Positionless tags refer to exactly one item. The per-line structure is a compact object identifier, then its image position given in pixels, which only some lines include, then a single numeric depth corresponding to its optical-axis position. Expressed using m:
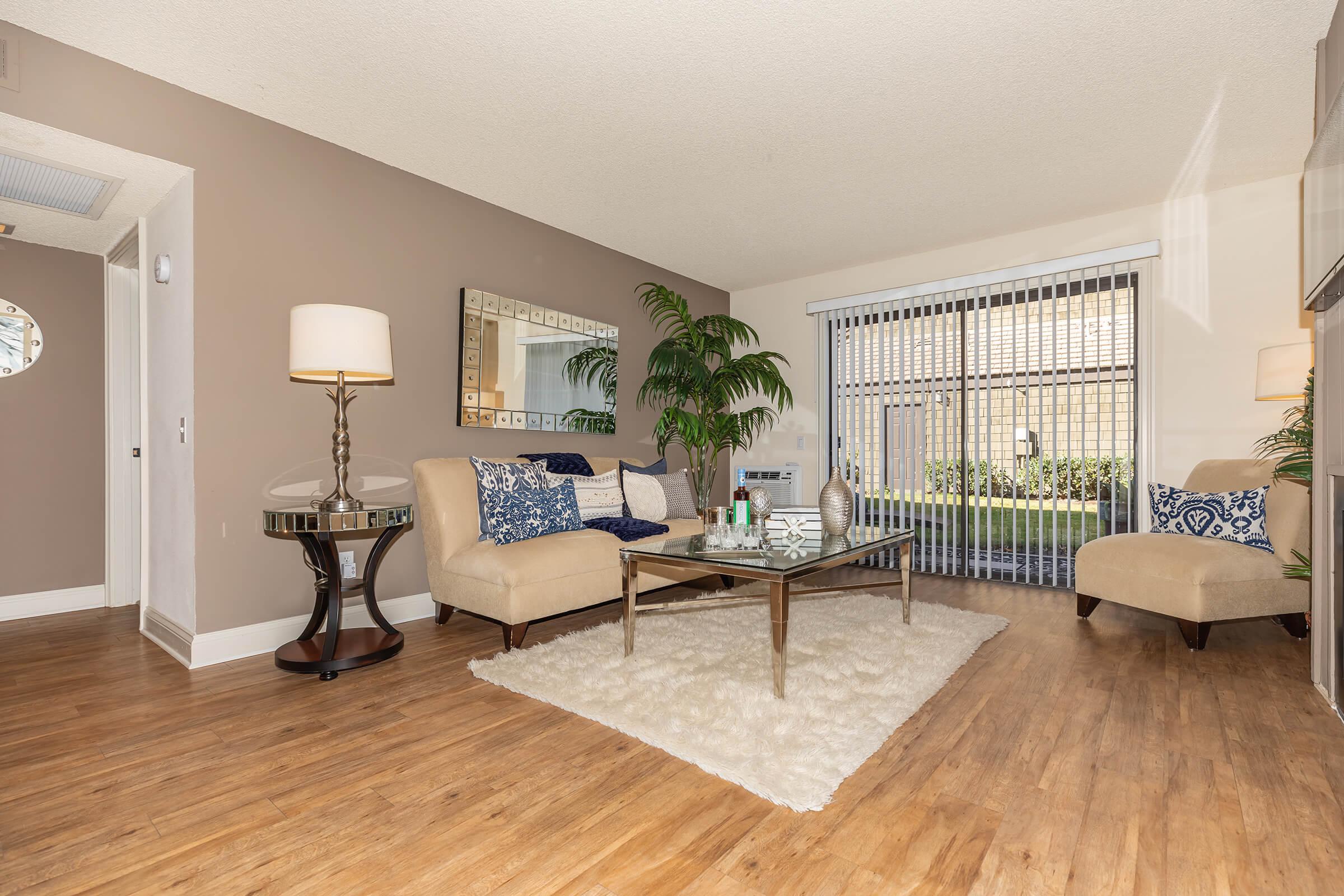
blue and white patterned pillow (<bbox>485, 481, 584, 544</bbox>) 3.28
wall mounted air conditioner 5.71
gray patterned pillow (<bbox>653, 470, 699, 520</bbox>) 4.33
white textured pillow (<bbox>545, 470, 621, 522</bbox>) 3.96
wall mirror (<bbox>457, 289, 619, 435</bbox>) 3.92
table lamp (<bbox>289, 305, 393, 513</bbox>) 2.66
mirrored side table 2.62
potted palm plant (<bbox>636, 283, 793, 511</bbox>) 5.06
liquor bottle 3.30
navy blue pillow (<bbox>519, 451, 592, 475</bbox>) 4.03
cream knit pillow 4.17
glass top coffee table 2.34
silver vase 3.25
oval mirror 3.58
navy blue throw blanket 3.67
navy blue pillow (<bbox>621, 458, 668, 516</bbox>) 4.39
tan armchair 2.89
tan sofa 2.92
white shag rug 1.90
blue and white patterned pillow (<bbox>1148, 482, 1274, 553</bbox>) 3.17
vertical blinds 4.30
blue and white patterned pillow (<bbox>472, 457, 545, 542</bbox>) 3.31
